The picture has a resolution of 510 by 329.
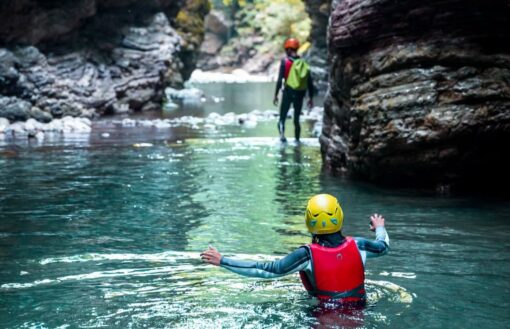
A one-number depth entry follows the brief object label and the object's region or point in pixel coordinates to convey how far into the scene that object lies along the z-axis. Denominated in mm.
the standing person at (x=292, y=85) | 15461
